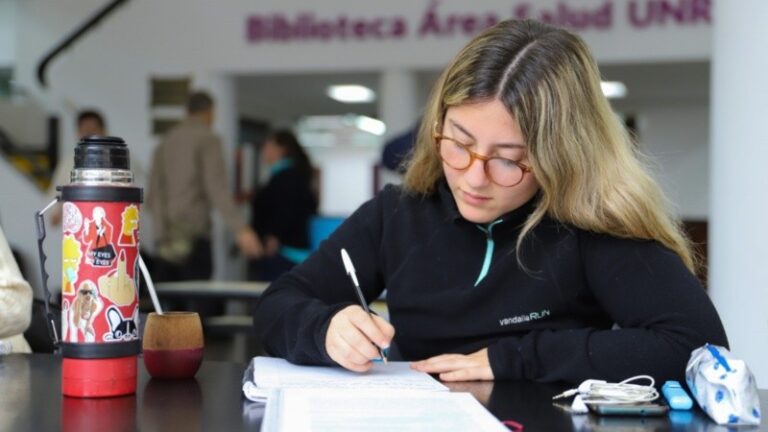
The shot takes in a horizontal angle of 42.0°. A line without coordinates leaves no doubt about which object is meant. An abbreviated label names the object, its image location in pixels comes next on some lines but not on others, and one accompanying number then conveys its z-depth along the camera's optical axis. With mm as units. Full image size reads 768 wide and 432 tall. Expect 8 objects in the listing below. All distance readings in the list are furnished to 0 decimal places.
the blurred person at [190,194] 5965
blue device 1180
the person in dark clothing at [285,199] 6348
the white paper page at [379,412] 966
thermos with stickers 1111
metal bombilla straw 1278
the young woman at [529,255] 1405
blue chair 5194
